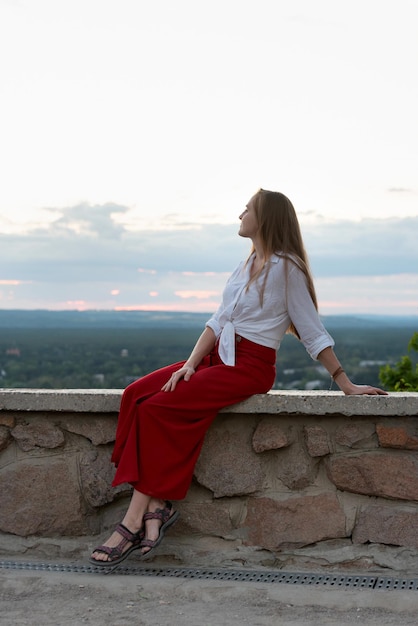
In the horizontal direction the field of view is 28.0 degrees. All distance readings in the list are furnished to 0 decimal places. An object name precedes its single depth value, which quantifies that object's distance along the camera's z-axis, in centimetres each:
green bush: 645
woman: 349
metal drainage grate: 338
